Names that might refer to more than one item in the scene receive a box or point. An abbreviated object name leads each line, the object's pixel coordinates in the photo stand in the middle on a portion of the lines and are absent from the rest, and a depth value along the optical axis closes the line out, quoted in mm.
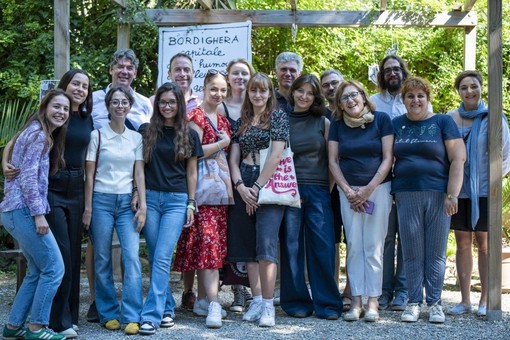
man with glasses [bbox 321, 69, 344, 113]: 6430
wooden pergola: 7906
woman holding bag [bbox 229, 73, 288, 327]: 5621
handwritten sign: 7641
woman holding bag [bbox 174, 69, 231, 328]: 5570
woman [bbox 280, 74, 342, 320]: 5836
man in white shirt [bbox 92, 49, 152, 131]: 5931
